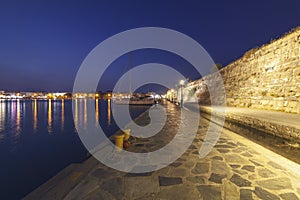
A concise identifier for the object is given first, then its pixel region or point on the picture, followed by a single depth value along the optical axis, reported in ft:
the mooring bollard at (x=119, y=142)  14.51
